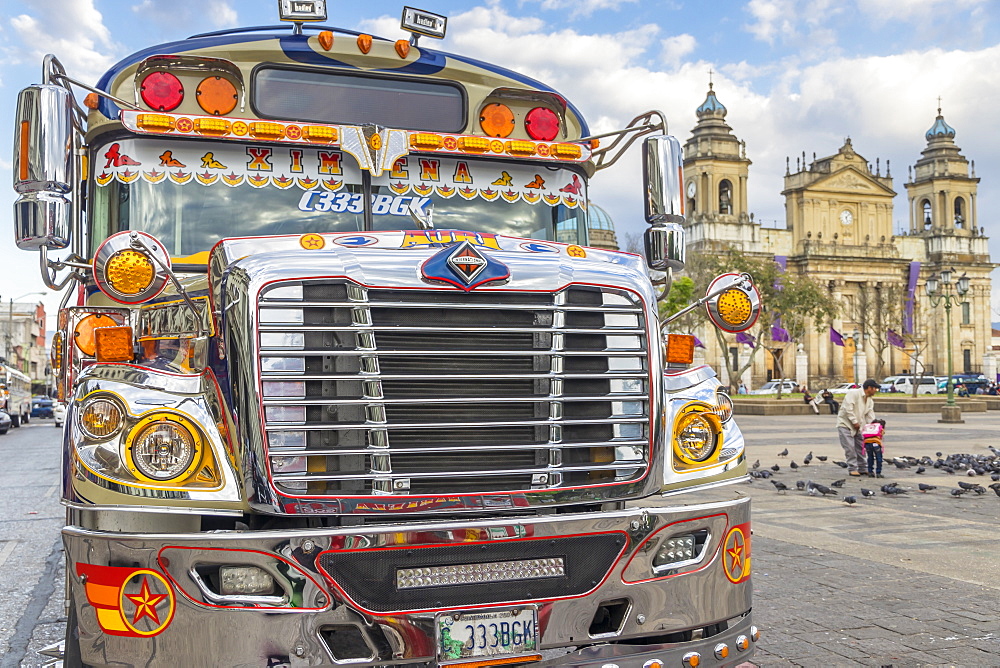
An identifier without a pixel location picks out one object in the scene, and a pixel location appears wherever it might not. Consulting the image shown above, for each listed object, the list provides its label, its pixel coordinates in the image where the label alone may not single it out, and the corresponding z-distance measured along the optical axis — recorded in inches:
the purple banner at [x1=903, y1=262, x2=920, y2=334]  2963.8
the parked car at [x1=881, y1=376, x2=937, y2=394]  2212.1
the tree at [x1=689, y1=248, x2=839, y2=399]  1765.5
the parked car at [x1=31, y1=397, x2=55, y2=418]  2198.6
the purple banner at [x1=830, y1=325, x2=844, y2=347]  2840.3
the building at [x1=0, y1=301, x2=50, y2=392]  3944.4
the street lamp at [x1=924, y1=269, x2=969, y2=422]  1158.3
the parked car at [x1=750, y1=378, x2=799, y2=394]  2280.8
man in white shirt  565.6
